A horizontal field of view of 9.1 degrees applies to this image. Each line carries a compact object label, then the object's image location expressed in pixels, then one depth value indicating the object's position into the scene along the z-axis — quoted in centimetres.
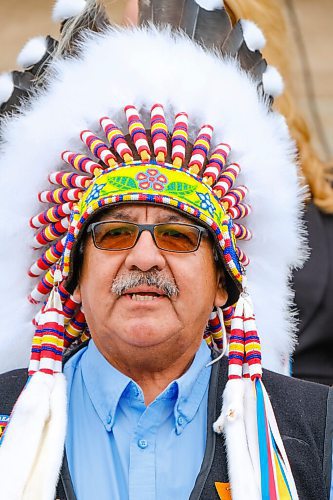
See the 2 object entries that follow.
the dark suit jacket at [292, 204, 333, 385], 806
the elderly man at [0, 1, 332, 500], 597
